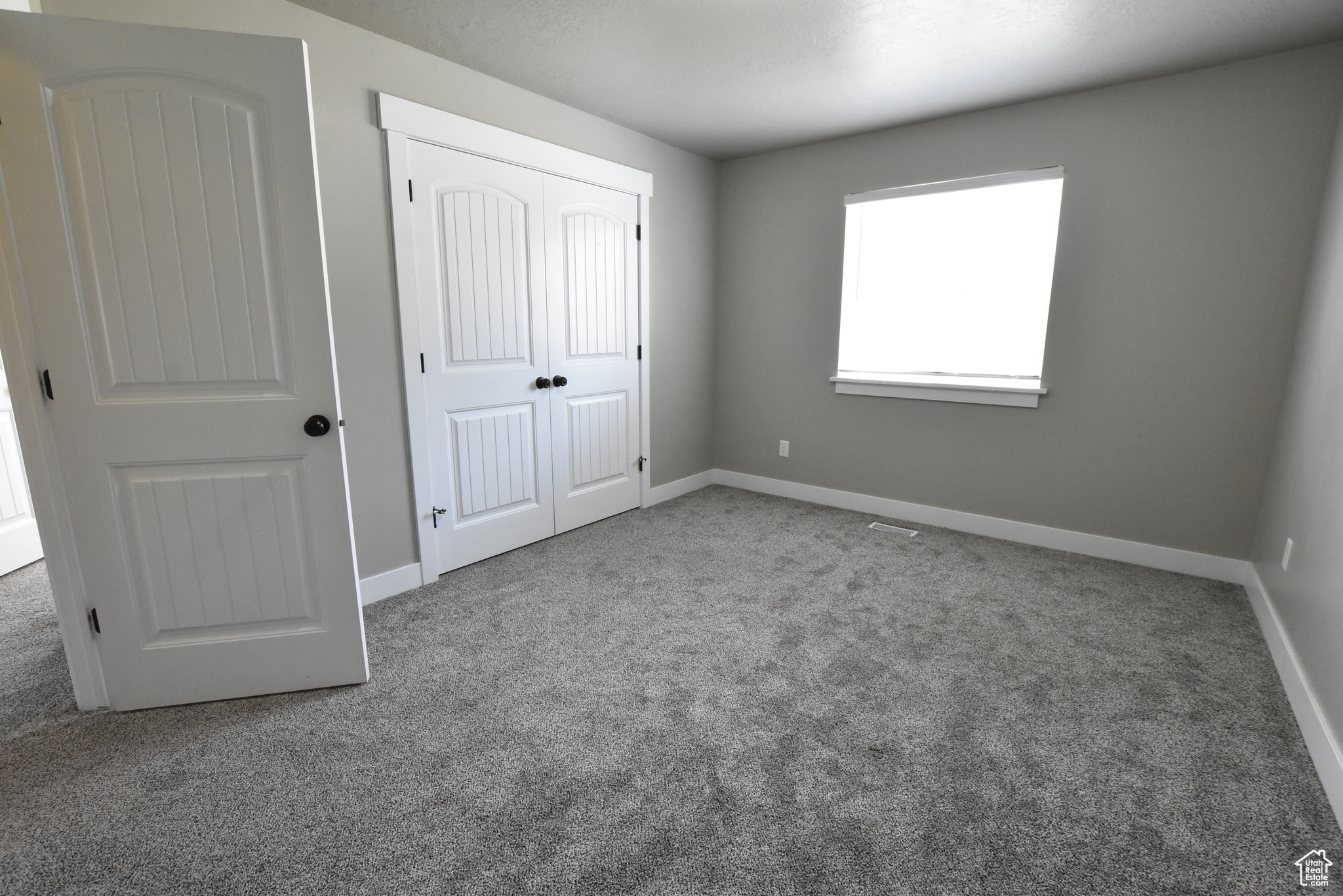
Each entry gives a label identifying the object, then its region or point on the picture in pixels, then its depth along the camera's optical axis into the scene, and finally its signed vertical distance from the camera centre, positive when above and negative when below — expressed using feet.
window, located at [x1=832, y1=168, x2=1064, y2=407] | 11.10 +0.95
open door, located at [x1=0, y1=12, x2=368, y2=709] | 5.51 -0.14
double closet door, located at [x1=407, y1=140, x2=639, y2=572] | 9.59 -0.20
